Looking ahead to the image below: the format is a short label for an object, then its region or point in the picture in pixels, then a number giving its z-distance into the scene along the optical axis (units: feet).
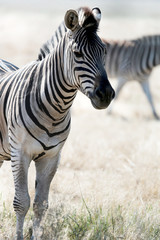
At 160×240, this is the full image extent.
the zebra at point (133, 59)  86.14
